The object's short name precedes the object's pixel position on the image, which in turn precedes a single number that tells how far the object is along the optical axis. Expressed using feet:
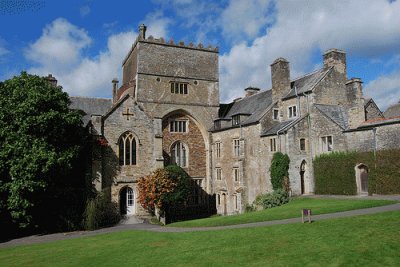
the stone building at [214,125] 96.89
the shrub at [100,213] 83.46
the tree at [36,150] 72.74
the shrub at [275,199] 89.92
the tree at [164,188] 93.09
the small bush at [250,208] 99.73
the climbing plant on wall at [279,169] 93.56
